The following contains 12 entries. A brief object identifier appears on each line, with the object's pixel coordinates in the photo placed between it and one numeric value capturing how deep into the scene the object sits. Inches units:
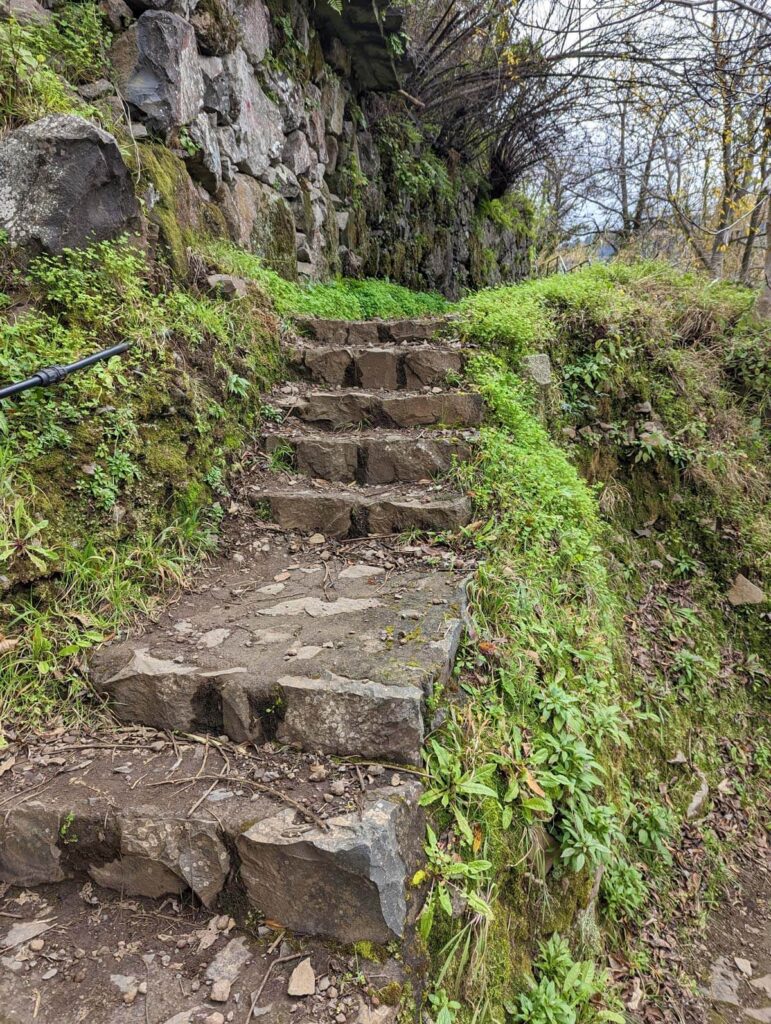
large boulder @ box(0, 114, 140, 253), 103.5
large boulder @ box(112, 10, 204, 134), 139.5
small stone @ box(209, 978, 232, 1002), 53.8
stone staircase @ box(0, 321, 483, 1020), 59.9
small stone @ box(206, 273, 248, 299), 146.9
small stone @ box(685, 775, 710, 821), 124.1
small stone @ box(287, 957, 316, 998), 54.0
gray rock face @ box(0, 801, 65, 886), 65.2
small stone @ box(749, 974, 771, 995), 98.0
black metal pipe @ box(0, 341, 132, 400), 84.0
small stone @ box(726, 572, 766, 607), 159.9
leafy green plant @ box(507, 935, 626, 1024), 66.5
